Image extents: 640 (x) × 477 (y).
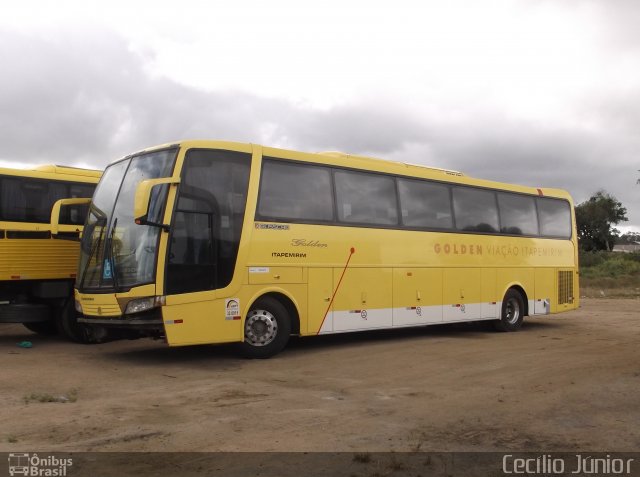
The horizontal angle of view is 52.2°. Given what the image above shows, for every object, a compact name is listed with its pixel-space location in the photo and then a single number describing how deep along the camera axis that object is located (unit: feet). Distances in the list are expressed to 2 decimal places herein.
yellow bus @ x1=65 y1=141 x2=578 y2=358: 31.94
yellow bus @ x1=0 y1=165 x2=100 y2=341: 39.17
